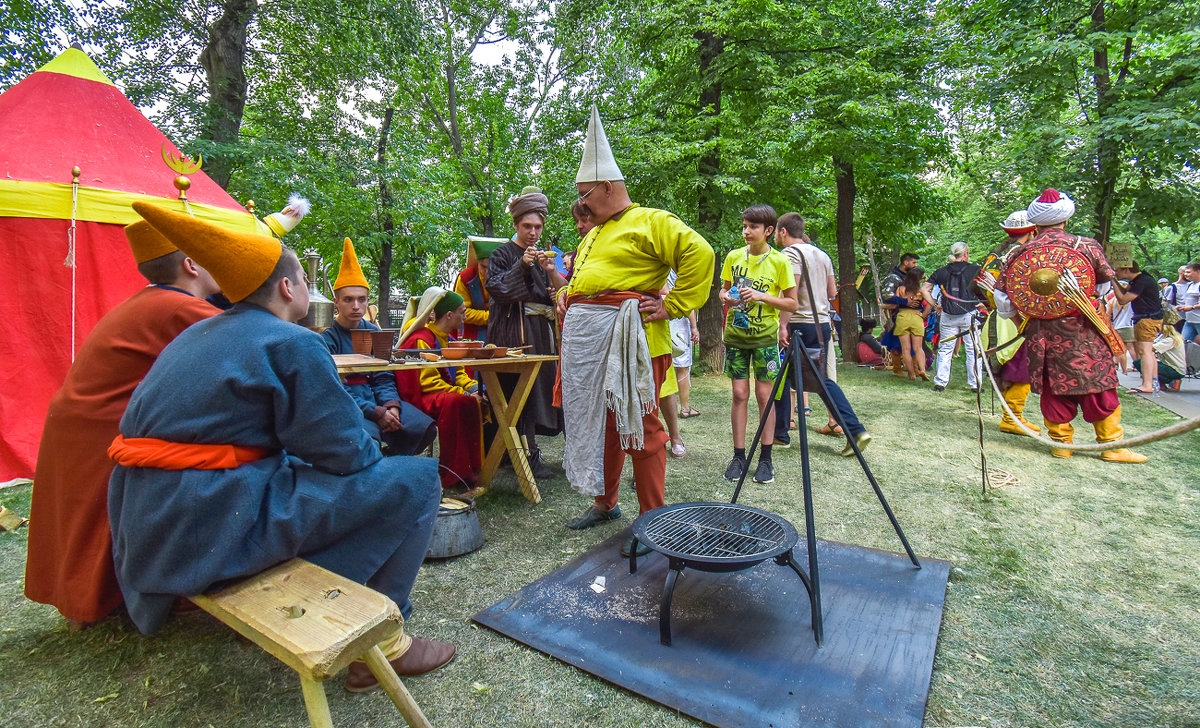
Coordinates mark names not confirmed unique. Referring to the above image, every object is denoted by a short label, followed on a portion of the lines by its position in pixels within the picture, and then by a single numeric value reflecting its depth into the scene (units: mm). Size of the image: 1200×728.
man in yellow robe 2760
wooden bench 1227
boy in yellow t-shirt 4047
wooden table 3564
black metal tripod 2059
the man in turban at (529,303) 3854
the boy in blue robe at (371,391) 3209
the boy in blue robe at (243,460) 1505
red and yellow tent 3891
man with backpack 7500
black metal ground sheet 1759
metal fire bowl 2047
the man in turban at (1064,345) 4309
